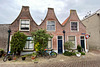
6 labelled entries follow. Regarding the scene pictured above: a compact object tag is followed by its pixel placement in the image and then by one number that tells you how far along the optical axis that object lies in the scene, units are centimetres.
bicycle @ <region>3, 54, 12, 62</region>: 713
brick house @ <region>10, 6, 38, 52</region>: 985
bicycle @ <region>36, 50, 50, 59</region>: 840
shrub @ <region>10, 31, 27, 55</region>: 775
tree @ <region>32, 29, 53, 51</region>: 841
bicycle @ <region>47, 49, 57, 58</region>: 845
